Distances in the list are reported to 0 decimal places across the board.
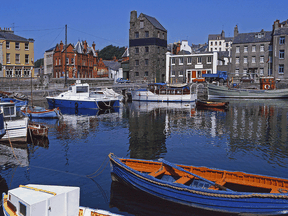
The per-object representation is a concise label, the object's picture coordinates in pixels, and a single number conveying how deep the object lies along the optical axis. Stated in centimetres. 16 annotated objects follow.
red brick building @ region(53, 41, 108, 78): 8194
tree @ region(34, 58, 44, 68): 19416
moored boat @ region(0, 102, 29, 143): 2086
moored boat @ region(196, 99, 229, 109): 4456
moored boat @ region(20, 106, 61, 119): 3231
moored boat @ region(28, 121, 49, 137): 2291
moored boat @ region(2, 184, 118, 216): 788
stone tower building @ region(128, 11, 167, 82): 7582
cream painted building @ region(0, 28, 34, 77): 6512
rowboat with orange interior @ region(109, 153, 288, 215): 1004
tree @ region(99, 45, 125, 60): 16088
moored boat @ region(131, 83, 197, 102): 5429
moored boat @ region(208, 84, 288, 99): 6141
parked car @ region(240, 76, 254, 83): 7144
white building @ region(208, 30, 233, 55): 13425
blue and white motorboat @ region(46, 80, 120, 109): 4294
